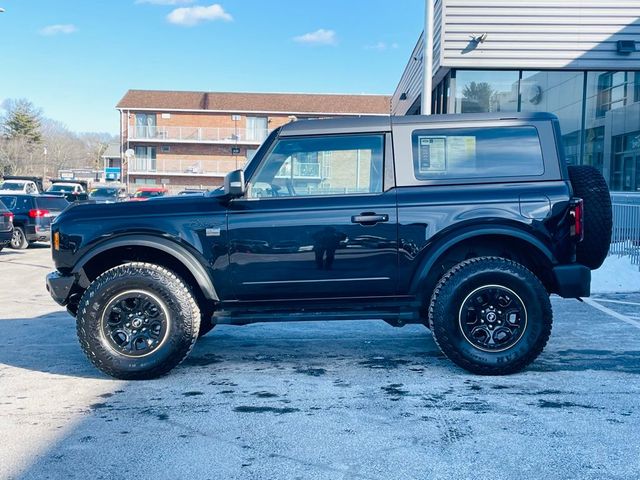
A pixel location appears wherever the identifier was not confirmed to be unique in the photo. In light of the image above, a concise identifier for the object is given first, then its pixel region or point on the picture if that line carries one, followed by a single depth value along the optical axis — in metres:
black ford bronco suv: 4.95
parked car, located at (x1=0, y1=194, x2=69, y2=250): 17.03
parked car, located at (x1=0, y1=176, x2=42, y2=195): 30.46
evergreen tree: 78.44
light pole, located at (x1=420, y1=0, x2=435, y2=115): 10.14
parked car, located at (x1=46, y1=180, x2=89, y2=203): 33.00
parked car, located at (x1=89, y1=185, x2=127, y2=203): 33.16
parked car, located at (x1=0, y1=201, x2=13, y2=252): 14.54
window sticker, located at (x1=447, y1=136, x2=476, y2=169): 5.16
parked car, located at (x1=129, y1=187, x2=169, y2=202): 35.53
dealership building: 13.84
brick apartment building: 53.91
